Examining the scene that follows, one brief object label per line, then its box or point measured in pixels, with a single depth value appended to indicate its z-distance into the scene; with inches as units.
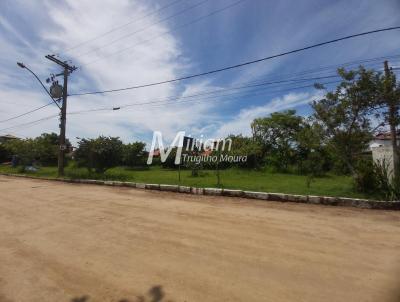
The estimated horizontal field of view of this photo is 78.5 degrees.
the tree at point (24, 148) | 880.3
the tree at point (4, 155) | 1504.7
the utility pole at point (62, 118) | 684.4
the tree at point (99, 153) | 606.5
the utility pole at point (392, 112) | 319.9
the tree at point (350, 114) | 335.0
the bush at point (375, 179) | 294.0
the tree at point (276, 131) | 972.6
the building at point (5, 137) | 1943.9
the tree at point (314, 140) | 379.2
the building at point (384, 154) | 323.3
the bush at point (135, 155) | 1106.1
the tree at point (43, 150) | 899.1
